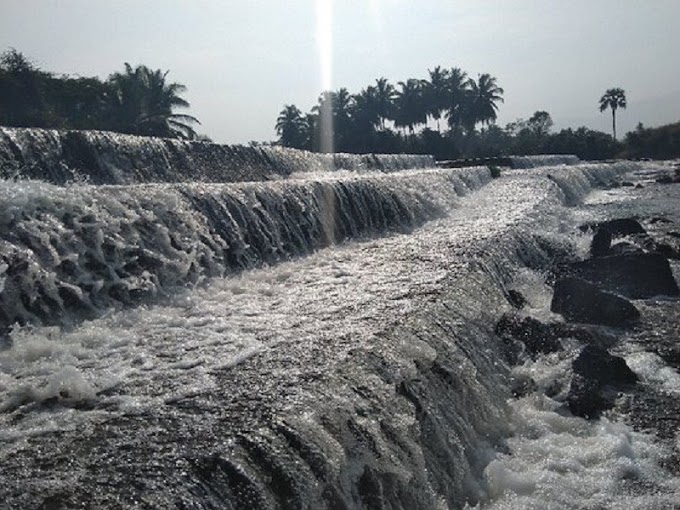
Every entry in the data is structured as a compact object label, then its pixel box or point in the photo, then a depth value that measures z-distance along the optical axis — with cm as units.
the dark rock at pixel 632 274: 1141
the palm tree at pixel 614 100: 8506
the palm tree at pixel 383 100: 6738
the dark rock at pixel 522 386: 742
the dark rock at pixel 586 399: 689
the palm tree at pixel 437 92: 7062
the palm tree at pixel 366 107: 6688
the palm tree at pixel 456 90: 7131
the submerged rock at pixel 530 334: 845
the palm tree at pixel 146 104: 3956
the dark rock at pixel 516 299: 1028
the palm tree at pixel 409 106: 6906
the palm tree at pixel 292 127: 6419
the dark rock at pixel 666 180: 3756
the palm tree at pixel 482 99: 7175
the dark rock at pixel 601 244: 1521
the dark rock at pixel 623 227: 1742
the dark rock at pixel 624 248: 1458
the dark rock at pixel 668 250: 1436
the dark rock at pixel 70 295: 769
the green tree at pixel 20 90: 3647
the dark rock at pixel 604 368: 754
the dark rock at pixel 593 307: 988
